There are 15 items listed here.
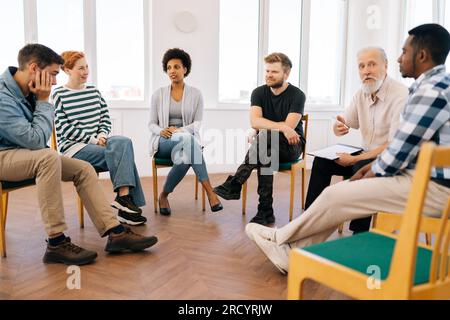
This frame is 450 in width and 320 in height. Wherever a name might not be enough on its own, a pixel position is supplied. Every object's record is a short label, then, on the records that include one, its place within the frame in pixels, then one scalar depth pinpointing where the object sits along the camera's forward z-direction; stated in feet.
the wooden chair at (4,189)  7.44
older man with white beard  8.14
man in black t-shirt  10.00
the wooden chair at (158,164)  10.84
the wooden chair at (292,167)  10.17
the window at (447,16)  16.37
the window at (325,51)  19.81
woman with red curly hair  9.17
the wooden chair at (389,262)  3.38
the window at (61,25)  15.14
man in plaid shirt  4.79
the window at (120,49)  16.06
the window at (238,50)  18.02
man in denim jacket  7.16
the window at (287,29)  18.85
